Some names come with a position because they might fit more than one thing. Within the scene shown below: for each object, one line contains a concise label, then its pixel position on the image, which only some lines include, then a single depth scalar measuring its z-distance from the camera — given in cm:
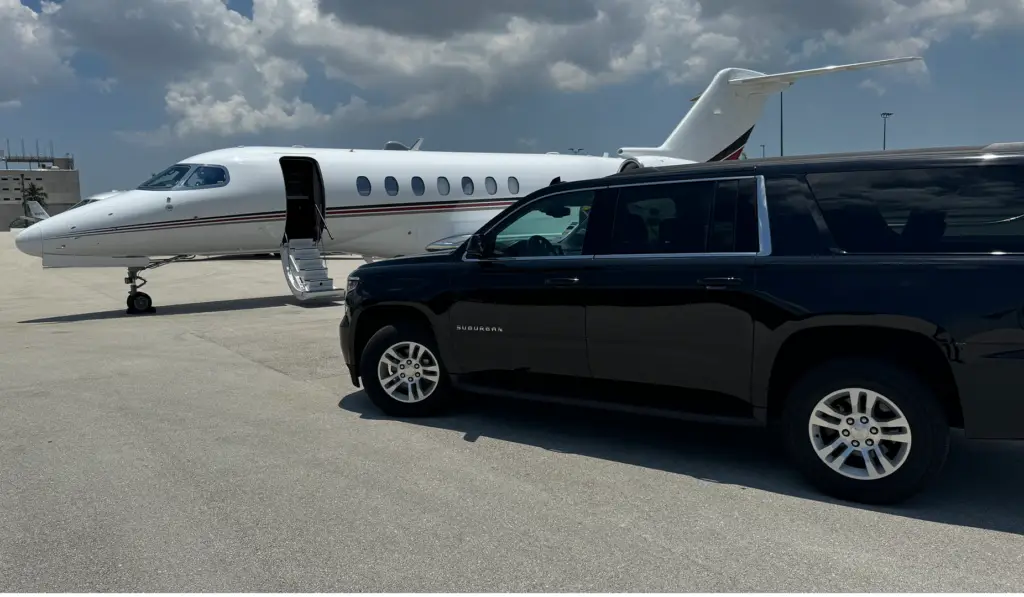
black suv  418
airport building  14125
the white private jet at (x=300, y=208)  1319
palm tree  12525
